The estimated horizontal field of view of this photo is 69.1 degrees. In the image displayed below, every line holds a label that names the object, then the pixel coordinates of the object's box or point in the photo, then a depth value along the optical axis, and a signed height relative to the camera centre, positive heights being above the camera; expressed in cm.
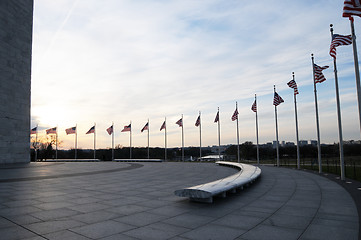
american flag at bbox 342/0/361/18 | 1070 +539
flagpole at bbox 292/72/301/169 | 2317 +380
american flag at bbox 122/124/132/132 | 4201 +238
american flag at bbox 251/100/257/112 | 3018 +394
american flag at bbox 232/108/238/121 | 3306 +323
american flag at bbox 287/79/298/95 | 2293 +492
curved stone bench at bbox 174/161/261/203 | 830 -161
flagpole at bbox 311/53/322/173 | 1941 +263
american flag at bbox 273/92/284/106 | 2612 +407
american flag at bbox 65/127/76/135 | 4347 +232
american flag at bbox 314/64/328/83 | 1845 +459
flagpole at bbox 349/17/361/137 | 1168 +343
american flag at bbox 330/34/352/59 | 1332 +506
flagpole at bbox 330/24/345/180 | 1470 +95
